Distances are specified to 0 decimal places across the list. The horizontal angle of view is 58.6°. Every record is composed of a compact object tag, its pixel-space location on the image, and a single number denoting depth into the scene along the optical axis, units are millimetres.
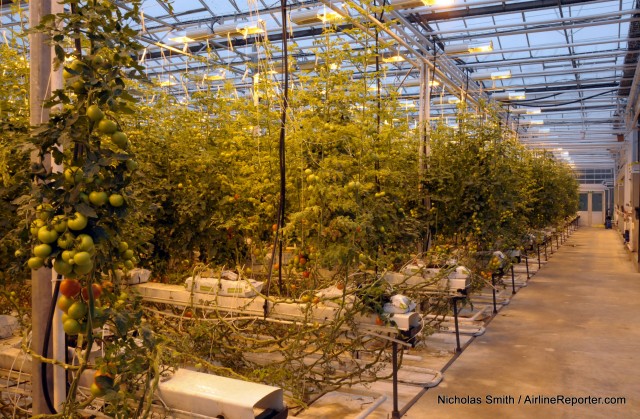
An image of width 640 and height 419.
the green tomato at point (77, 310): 1457
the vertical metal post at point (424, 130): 5770
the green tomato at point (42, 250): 1362
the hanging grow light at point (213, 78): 4797
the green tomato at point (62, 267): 1354
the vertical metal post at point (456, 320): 4445
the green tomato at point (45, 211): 1397
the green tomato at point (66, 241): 1370
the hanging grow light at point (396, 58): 5720
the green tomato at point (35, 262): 1386
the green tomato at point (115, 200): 1445
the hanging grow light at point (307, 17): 5090
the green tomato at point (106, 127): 1417
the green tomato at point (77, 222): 1365
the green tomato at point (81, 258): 1331
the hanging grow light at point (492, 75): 8758
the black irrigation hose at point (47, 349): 1546
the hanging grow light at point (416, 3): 4610
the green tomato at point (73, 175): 1424
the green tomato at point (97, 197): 1413
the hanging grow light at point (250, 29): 3688
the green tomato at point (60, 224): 1384
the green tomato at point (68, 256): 1354
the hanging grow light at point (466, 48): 6398
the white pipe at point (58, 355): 1662
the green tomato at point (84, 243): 1361
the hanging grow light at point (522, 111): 11688
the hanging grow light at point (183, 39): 6168
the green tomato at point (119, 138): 1431
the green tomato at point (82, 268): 1357
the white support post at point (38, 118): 1613
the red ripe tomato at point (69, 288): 1489
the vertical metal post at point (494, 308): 6185
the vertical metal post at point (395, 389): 3159
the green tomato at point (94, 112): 1409
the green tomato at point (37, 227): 1417
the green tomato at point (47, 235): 1374
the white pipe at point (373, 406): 3023
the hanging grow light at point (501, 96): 11480
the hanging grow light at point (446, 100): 10418
